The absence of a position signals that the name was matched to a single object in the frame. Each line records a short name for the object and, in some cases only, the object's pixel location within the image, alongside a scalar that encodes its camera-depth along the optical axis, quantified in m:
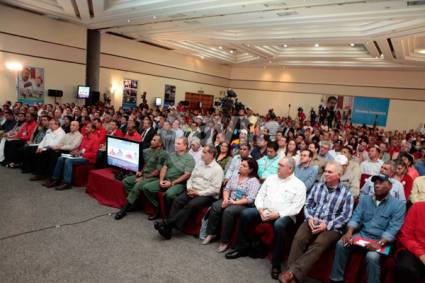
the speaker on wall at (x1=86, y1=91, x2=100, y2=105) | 11.87
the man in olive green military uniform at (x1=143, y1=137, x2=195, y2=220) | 3.89
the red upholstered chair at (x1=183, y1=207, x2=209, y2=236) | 3.58
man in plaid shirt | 2.68
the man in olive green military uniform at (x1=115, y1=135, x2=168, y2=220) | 4.04
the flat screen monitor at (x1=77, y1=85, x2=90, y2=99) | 11.51
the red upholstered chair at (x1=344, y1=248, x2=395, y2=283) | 2.66
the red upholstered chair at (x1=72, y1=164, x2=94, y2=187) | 4.93
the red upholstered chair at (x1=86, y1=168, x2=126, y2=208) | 4.25
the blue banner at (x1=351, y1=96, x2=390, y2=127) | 15.00
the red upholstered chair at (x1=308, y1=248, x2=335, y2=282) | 2.83
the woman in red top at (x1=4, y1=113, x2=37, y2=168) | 5.77
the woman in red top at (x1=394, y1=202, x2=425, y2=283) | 2.36
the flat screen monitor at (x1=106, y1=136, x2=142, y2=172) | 4.31
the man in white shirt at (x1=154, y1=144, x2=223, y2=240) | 3.48
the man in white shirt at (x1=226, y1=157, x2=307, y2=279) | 3.10
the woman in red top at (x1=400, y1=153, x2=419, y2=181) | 3.96
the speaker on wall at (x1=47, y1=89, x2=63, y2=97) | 10.74
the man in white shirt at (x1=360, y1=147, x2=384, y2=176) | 4.71
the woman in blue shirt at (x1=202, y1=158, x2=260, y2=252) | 3.28
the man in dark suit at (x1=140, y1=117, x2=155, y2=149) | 5.81
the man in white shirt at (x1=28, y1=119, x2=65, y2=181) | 5.31
